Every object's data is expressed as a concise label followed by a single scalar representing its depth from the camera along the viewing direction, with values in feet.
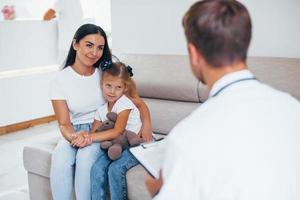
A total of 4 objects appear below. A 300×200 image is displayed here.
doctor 2.59
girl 5.77
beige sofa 6.56
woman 6.21
